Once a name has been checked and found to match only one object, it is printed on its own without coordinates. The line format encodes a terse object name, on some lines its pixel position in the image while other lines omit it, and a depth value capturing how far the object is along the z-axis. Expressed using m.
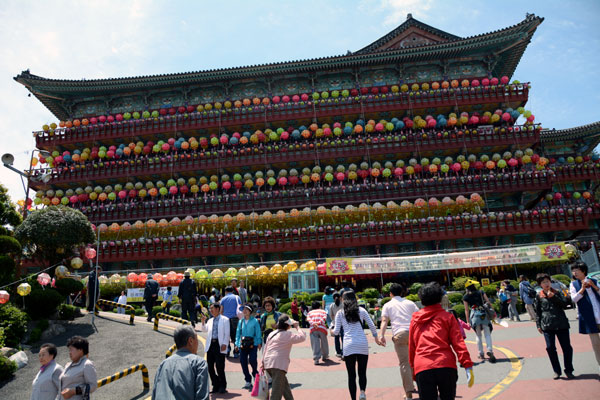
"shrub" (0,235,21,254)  13.08
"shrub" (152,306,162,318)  18.78
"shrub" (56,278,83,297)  14.38
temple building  29.38
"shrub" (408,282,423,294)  18.82
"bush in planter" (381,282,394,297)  18.47
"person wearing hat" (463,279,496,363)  8.63
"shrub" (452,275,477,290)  19.84
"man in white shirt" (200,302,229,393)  7.88
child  18.33
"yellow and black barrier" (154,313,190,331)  12.98
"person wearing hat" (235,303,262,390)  7.96
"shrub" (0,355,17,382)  9.33
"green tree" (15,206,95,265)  14.83
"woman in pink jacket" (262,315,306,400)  6.07
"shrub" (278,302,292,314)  16.48
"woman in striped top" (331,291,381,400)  6.38
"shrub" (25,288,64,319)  12.95
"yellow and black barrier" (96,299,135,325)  14.25
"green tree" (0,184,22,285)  12.65
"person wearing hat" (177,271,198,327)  13.45
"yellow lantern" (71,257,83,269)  15.25
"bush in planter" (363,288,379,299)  18.56
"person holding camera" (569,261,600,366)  6.67
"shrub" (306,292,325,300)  18.33
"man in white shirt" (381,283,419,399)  6.51
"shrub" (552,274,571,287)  18.59
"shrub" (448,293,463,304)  16.34
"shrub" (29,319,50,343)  11.86
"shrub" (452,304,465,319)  14.30
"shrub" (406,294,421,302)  16.44
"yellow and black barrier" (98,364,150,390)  7.36
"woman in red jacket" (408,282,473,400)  4.34
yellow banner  20.75
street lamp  12.64
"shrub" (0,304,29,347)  10.74
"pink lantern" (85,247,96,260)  15.83
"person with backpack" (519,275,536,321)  11.96
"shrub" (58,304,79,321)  13.83
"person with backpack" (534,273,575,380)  6.87
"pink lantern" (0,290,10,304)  10.75
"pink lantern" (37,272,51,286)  13.61
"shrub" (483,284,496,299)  17.69
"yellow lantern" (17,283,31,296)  12.20
